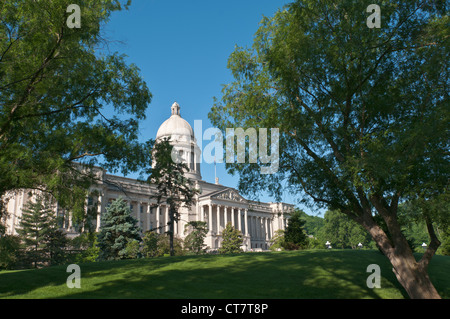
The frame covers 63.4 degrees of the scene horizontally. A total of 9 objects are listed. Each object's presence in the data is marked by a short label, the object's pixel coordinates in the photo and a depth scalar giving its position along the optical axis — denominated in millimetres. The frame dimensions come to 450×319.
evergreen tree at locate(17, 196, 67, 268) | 34906
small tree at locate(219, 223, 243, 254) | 55031
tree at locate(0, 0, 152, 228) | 9930
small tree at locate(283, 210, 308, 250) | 35594
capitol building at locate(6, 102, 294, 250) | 67625
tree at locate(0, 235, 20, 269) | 18758
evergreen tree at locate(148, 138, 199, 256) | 33747
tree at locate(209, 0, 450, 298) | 10008
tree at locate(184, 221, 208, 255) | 45750
